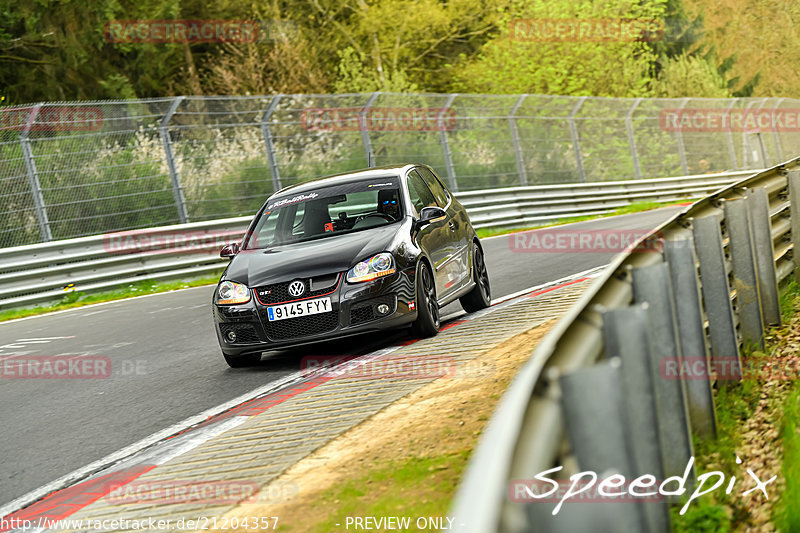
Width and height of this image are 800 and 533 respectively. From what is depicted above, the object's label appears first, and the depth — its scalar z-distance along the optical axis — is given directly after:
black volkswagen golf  17.16
